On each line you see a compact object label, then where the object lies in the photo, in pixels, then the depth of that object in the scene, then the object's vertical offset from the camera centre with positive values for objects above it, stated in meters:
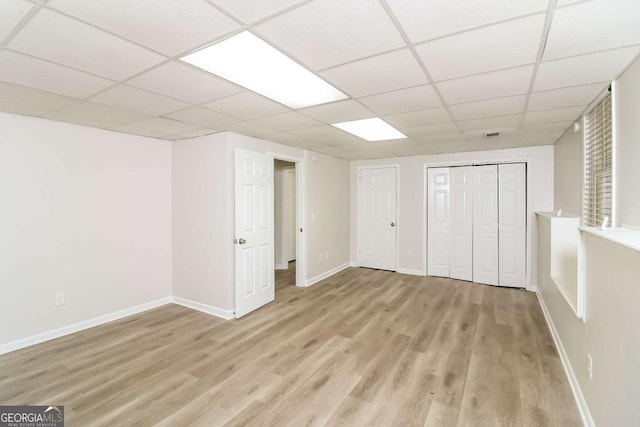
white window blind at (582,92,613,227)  2.27 +0.36
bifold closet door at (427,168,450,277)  5.57 -0.32
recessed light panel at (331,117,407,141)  3.40 +0.98
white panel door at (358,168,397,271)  6.10 -0.26
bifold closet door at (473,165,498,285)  5.14 -0.34
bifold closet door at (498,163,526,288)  4.93 -0.31
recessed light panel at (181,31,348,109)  1.75 +0.95
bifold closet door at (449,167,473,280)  5.35 -0.34
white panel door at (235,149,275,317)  3.77 -0.33
